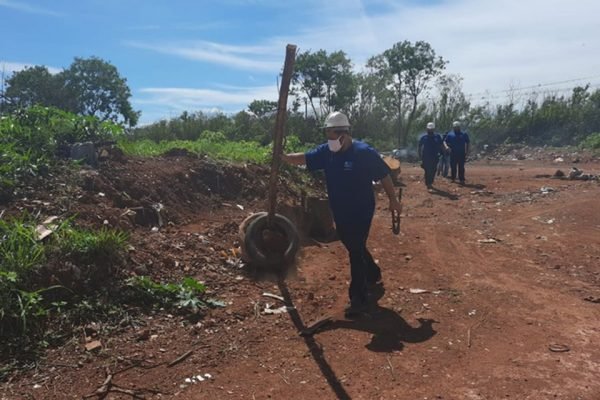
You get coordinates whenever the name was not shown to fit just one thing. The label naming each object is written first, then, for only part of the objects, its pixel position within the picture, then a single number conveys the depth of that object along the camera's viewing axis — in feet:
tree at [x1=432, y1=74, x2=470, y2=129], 102.01
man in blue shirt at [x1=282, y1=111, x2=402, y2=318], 16.49
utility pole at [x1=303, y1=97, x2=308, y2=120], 94.71
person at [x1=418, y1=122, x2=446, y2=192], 45.24
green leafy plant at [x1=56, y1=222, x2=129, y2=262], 16.08
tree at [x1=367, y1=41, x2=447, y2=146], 92.79
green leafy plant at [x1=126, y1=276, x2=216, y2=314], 16.02
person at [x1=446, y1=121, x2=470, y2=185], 47.85
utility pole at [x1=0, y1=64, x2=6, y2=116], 27.58
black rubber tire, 19.79
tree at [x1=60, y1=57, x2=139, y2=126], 99.30
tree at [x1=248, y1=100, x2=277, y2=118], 84.89
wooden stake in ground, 17.75
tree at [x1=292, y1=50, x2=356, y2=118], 91.56
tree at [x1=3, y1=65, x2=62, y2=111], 94.17
